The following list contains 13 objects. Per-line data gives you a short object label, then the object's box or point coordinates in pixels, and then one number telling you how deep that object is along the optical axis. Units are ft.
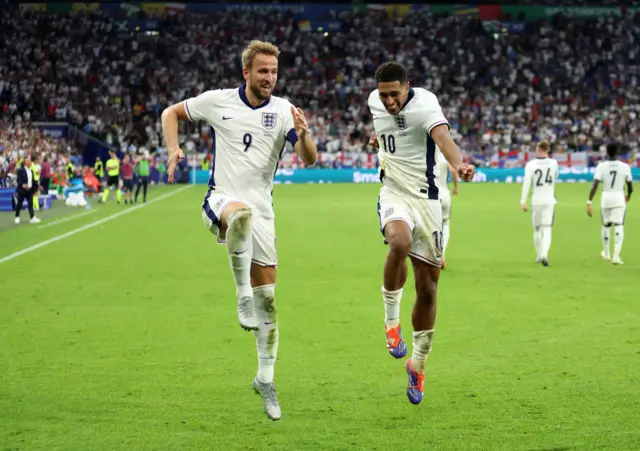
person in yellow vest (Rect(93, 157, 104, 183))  139.34
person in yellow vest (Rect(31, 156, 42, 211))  93.71
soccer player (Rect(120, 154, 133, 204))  116.57
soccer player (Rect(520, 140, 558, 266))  55.72
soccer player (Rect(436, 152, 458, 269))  50.88
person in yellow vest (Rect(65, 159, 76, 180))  140.87
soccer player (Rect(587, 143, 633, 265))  56.54
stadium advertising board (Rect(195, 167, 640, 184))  173.37
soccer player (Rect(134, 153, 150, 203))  118.32
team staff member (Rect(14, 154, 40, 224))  90.43
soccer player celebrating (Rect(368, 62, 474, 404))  25.00
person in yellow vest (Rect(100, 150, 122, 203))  119.65
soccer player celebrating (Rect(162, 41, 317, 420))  22.91
